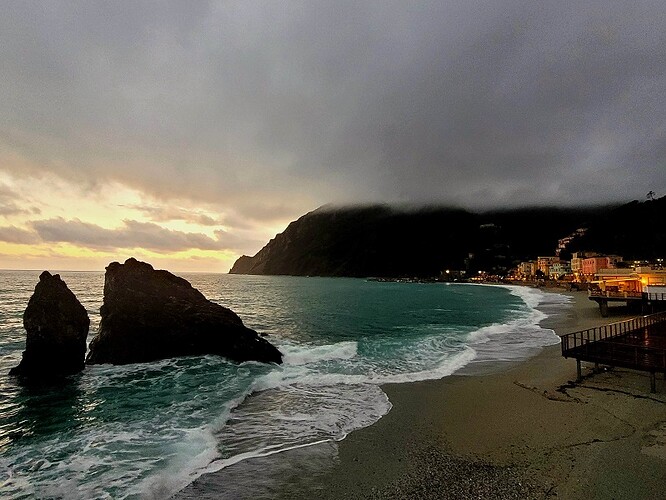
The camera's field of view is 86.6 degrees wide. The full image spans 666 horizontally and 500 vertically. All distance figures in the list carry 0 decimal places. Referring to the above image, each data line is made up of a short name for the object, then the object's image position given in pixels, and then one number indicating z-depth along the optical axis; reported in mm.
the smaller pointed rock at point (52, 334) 20719
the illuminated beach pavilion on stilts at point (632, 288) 44375
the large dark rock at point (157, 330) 24306
